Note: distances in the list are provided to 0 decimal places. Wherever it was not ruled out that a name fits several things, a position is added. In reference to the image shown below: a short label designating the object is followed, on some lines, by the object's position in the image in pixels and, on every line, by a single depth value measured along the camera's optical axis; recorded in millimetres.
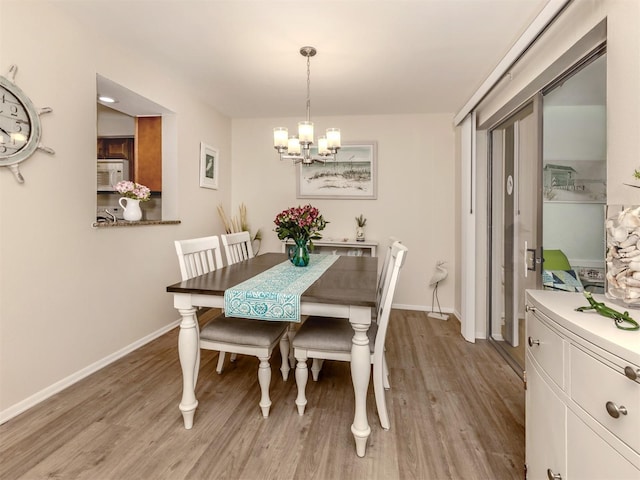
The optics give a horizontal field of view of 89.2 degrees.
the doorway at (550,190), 1716
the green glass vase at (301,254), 2371
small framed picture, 3652
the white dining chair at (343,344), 1709
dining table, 1548
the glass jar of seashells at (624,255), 995
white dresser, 749
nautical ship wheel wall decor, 1733
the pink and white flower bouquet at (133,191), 2555
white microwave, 3635
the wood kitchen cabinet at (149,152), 3229
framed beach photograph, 4070
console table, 3871
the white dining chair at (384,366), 2152
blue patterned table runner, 1590
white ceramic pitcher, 2617
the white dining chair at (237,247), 2690
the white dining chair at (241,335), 1787
